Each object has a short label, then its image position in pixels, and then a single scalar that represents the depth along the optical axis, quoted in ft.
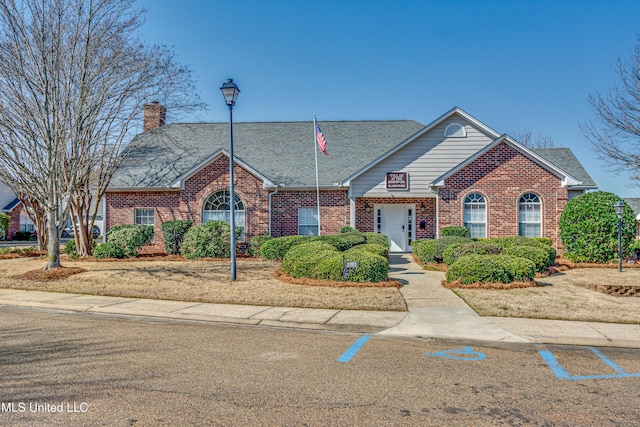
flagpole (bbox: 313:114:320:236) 67.28
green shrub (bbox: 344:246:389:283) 38.73
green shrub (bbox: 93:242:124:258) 61.00
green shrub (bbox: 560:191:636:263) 53.88
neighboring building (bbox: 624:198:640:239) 163.02
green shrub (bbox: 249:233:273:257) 64.03
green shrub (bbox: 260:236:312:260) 57.52
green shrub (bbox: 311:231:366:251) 51.82
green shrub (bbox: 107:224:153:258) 61.52
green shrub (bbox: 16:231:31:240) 147.64
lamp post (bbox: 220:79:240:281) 40.01
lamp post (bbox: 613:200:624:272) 48.39
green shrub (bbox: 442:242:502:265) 44.68
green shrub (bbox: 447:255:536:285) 38.14
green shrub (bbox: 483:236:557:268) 48.93
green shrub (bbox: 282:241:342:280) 39.40
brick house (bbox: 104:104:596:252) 62.80
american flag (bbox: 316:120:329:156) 65.71
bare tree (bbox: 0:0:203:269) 42.91
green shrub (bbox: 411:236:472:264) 52.41
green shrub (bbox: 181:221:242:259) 59.93
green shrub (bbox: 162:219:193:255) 64.54
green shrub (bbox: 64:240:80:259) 64.75
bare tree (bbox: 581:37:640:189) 64.54
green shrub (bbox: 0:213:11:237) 128.06
